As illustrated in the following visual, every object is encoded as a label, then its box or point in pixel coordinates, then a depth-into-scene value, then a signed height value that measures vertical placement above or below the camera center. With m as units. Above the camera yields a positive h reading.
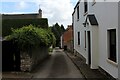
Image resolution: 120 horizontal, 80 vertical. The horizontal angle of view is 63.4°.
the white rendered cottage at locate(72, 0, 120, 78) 4.23 +0.35
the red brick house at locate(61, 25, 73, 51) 22.67 +1.42
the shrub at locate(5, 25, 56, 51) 5.87 +0.14
